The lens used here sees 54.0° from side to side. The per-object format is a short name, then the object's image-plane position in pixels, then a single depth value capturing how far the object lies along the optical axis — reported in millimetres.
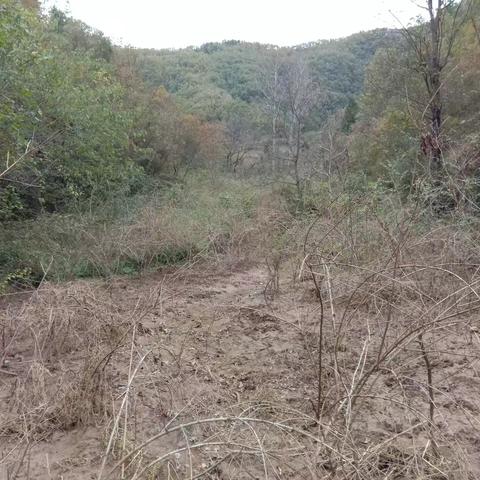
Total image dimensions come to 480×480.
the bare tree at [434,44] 7577
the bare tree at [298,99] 10508
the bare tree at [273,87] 17236
